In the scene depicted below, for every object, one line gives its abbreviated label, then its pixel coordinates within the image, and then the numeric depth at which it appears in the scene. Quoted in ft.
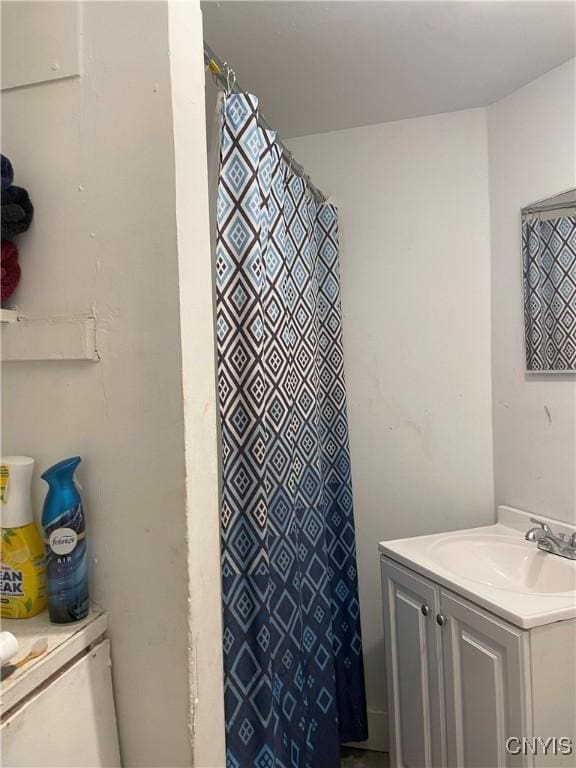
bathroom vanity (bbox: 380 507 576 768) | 3.99
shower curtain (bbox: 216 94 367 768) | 3.85
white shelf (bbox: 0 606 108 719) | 2.07
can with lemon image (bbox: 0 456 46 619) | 2.52
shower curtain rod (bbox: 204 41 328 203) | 3.70
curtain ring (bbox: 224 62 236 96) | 3.88
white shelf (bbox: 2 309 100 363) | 2.61
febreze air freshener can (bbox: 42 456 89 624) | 2.46
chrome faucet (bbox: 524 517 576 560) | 5.16
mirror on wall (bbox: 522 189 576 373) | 5.52
